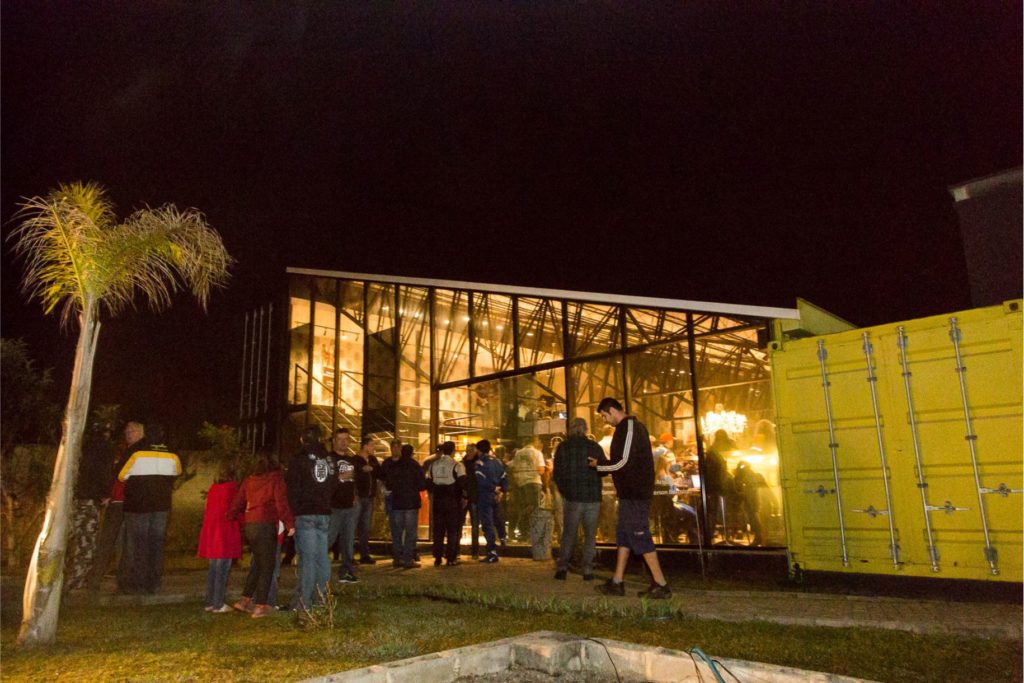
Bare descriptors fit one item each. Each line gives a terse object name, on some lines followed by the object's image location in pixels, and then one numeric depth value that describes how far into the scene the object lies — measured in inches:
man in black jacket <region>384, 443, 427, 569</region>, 370.3
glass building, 335.0
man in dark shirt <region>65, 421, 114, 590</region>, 281.1
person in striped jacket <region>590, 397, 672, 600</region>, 237.5
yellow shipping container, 231.1
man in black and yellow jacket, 270.5
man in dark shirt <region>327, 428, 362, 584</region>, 319.9
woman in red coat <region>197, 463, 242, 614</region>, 243.8
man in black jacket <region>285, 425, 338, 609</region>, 227.6
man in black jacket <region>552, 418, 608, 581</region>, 302.5
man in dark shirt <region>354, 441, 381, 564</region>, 368.8
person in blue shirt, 402.0
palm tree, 187.0
